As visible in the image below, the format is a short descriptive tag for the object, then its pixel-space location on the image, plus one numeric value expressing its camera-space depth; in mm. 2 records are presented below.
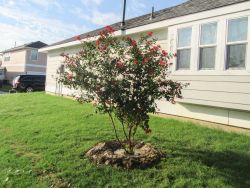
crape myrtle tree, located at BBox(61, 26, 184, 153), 3471
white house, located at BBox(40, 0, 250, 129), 4721
